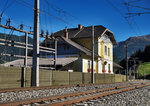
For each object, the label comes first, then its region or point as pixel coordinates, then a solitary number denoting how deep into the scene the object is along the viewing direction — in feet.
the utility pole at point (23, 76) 54.60
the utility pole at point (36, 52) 53.26
